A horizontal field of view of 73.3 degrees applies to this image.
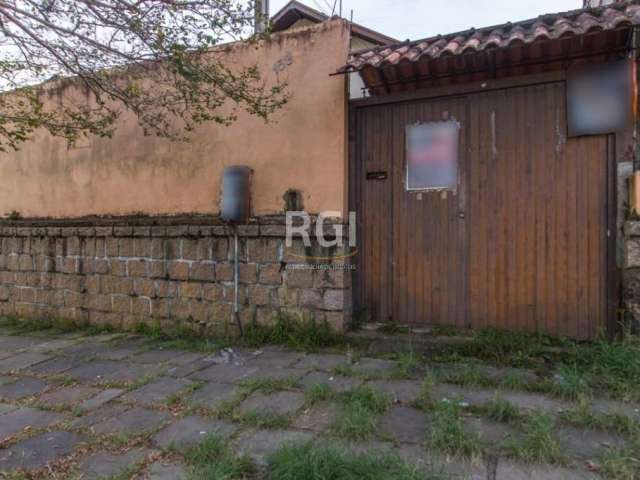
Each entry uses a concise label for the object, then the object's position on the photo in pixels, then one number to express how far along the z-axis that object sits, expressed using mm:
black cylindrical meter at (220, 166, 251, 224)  4727
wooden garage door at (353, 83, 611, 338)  3844
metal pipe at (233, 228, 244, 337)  4840
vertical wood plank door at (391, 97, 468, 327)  4254
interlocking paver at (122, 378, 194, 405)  3230
